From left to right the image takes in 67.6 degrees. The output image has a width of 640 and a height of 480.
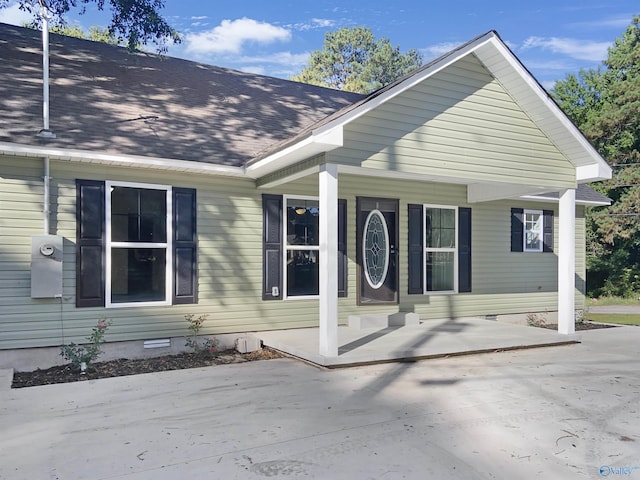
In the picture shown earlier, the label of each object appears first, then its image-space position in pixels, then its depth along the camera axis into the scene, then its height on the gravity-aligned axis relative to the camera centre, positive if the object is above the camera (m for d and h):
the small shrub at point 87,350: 5.65 -1.24
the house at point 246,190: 5.76 +0.86
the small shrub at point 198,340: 6.61 -1.30
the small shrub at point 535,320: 10.01 -1.54
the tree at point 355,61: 33.78 +13.62
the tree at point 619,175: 19.50 +2.98
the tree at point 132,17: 9.15 +4.50
